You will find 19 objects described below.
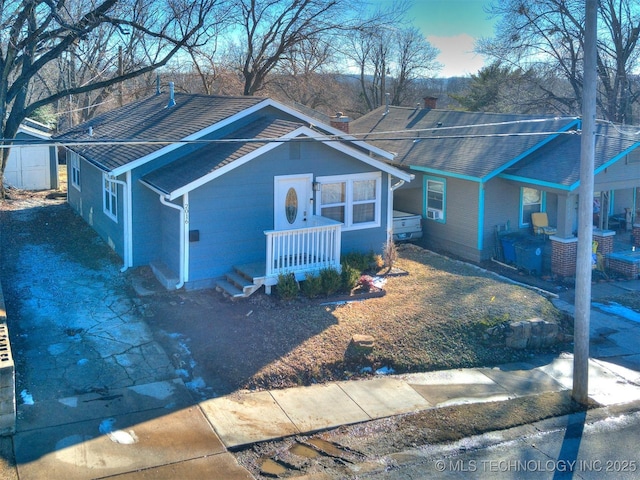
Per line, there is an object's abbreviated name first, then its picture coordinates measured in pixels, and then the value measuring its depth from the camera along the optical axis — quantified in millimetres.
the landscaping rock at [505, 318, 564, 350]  12359
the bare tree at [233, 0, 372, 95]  31781
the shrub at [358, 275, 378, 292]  14141
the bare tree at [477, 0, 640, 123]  30703
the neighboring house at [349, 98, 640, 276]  17625
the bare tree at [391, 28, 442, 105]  46406
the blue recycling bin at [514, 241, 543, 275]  17609
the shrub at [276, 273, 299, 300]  13180
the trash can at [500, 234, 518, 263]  18188
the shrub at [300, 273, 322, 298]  13414
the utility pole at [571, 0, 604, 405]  9836
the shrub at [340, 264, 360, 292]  13852
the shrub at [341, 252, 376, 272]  15180
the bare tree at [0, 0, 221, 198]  20234
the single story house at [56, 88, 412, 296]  13602
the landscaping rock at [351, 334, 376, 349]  11391
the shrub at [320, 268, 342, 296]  13578
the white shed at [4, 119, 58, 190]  25703
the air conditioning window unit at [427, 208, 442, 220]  19953
